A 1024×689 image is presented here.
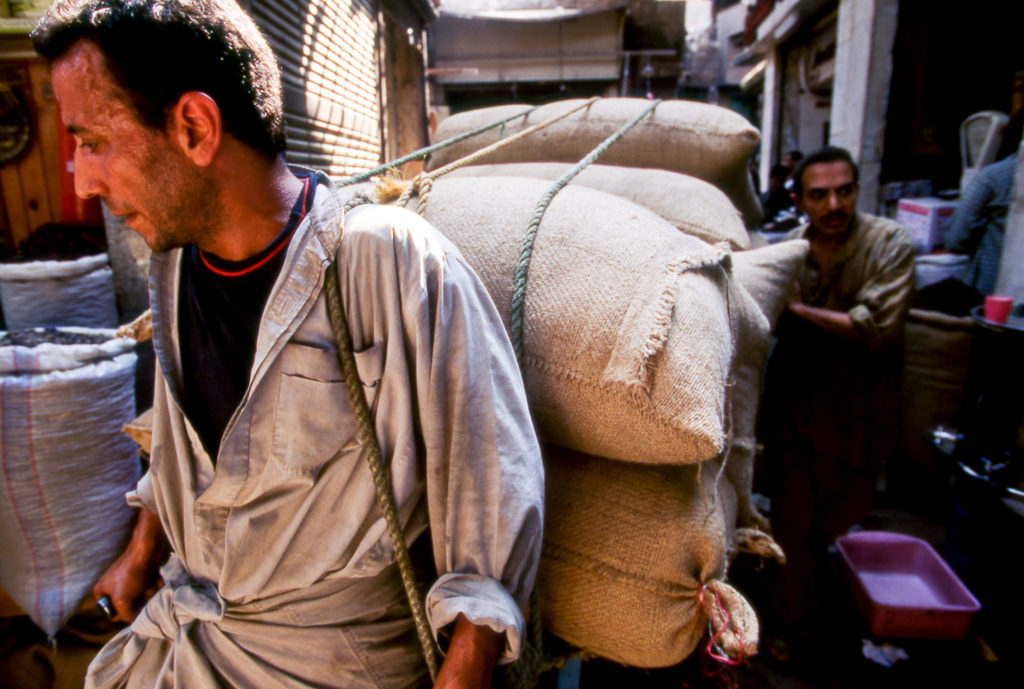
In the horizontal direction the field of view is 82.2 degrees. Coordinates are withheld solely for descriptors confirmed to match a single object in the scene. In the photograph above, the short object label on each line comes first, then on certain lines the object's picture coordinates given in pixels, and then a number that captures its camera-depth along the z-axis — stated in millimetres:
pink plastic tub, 2592
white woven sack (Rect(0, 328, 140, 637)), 1838
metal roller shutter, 3822
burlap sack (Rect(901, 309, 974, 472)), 3553
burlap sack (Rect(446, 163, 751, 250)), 2102
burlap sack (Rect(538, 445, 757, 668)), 1258
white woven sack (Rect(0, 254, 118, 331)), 2338
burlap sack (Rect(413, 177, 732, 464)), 1164
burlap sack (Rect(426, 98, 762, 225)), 2410
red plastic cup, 2119
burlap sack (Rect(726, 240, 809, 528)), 1736
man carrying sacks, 937
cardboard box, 4551
